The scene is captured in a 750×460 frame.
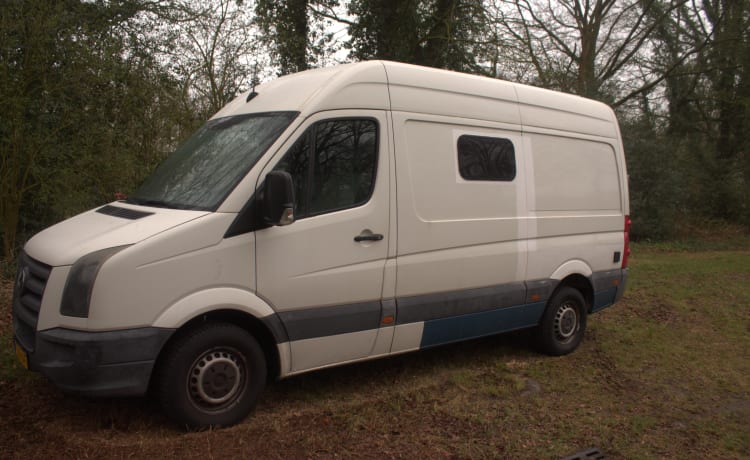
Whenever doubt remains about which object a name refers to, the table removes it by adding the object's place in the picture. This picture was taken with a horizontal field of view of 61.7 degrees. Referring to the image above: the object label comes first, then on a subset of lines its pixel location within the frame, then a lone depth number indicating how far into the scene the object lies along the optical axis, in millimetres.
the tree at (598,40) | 20172
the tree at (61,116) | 7762
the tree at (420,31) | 15516
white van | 3768
